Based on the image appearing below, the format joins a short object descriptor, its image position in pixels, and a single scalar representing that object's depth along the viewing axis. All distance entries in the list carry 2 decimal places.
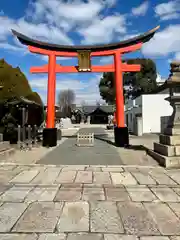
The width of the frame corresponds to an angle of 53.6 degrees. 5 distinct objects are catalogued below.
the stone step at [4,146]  7.32
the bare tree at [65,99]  55.20
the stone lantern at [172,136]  5.35
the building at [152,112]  16.15
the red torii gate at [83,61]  10.04
